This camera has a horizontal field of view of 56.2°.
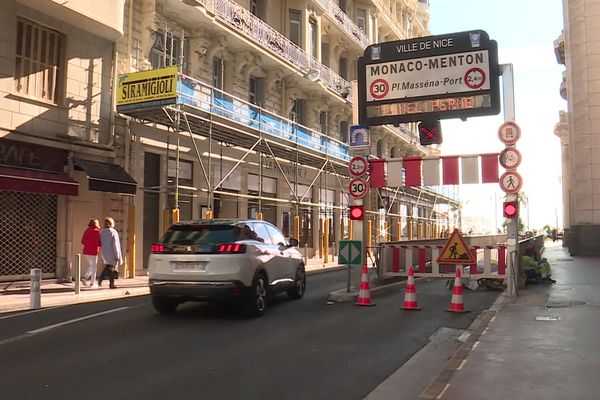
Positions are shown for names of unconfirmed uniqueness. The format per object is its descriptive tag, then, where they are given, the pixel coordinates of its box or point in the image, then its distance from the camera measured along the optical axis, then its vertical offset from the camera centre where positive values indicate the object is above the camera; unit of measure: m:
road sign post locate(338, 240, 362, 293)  12.26 -0.27
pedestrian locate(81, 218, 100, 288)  13.72 -0.10
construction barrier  13.01 -0.52
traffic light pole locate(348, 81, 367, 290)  12.65 +0.27
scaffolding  16.05 +3.81
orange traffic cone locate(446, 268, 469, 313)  10.20 -1.07
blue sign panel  13.11 +2.47
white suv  9.01 -0.40
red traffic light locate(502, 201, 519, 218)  11.87 +0.70
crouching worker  14.00 -0.72
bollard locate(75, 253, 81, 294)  12.16 -0.81
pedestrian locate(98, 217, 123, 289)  13.70 -0.22
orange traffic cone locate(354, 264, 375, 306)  11.05 -1.03
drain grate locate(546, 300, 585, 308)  9.98 -1.11
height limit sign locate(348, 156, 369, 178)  13.02 +1.75
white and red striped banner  12.85 +1.67
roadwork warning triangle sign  11.75 -0.23
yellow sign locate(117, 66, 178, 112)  15.09 +4.21
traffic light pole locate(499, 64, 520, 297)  12.03 +2.72
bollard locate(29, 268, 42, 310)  10.39 -0.93
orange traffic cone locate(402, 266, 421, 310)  10.57 -1.02
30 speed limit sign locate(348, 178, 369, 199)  12.98 +1.22
